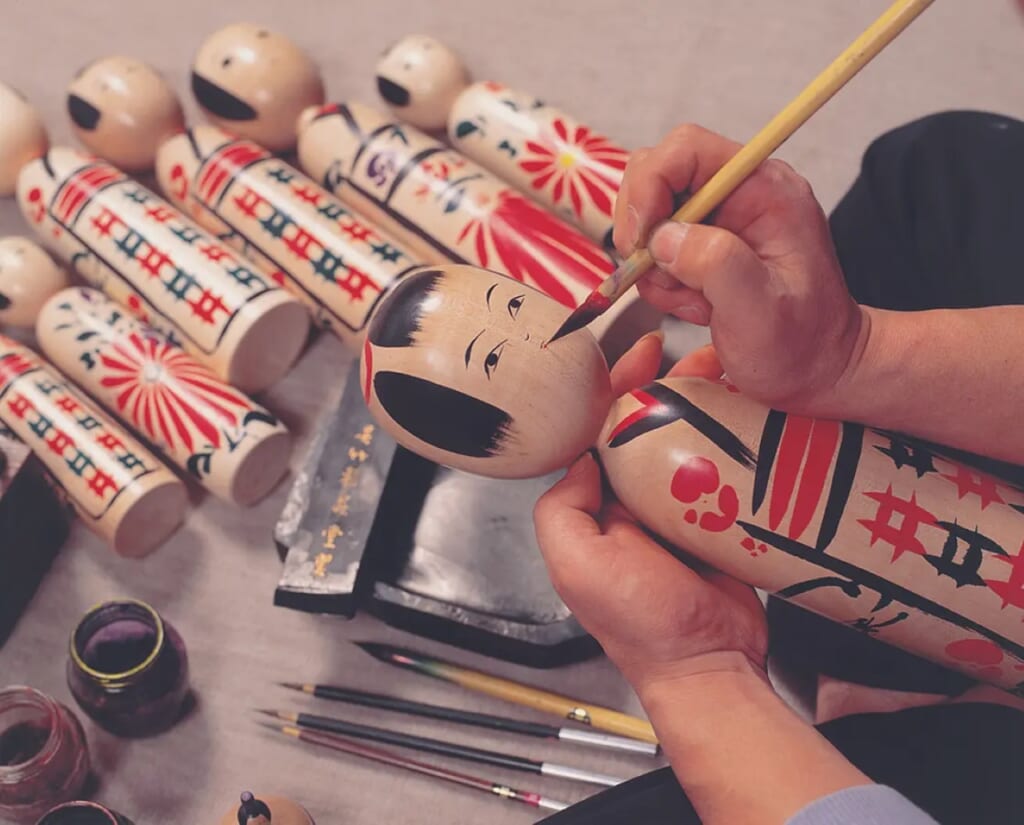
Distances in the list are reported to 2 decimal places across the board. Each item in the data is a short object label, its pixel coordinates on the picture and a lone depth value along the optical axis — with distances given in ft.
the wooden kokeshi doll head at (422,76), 3.85
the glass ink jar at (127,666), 2.64
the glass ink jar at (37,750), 2.53
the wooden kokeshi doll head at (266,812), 2.36
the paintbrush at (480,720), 2.84
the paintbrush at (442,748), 2.80
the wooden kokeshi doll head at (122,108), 3.65
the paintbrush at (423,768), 2.77
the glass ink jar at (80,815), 2.39
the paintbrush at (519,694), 2.85
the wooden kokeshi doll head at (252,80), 3.67
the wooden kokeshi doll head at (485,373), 2.11
